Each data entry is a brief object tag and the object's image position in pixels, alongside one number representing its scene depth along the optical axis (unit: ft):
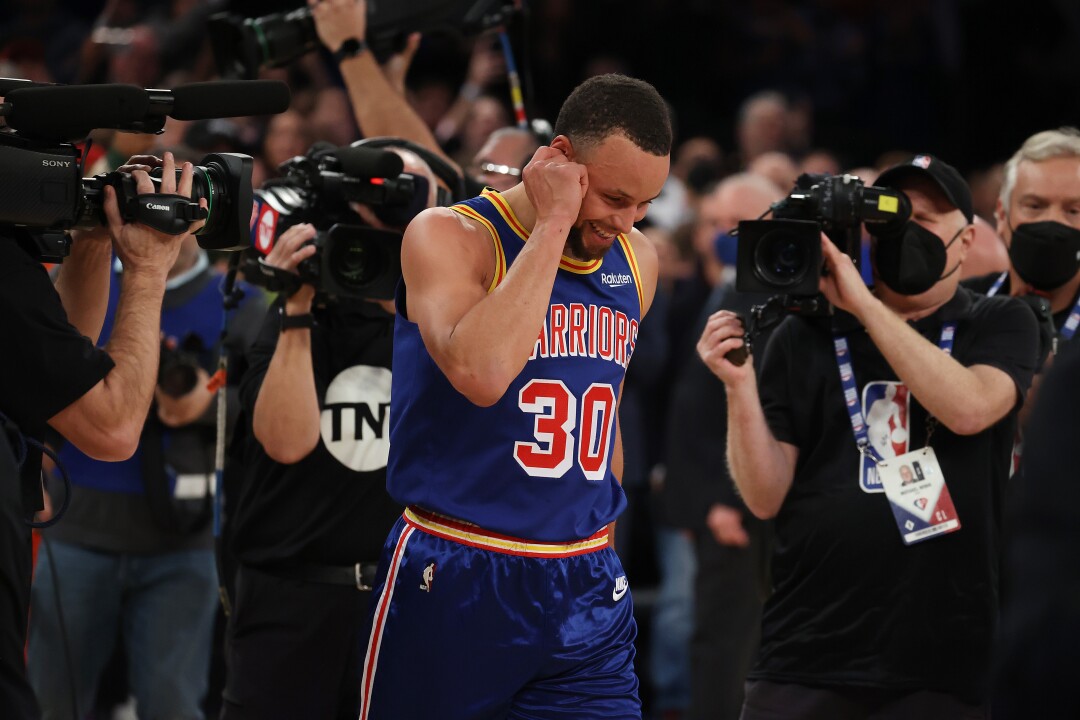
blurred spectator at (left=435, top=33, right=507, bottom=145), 55.62
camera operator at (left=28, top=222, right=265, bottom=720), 29.68
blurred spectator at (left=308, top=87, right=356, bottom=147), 53.31
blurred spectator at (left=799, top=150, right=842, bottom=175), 56.08
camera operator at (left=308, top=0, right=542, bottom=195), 32.35
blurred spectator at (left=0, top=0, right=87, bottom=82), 54.75
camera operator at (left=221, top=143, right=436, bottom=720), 24.68
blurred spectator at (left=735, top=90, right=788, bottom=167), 56.95
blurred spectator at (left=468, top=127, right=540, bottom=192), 33.19
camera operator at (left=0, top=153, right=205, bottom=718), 17.88
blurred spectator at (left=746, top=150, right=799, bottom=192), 47.23
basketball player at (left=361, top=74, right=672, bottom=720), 20.07
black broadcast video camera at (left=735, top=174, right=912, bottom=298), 23.43
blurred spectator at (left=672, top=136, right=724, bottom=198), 53.16
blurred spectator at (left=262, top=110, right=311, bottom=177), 49.19
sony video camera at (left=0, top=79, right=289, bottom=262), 18.20
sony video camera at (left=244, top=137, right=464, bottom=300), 24.75
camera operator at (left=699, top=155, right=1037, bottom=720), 23.22
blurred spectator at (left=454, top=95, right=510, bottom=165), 52.48
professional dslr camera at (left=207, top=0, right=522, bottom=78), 31.07
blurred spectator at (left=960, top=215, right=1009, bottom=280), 32.27
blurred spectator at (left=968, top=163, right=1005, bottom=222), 53.80
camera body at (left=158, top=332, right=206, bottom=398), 29.40
